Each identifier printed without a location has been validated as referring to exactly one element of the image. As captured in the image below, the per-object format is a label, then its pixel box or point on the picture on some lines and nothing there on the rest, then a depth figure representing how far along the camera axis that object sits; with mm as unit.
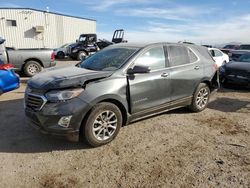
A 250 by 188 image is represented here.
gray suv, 2898
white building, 18081
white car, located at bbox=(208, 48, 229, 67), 9176
